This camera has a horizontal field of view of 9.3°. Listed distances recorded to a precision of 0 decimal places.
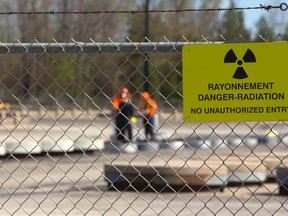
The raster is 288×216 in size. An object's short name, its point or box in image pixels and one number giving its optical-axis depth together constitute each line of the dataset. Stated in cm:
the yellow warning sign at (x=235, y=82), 1097
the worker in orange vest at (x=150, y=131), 4722
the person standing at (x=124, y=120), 4332
